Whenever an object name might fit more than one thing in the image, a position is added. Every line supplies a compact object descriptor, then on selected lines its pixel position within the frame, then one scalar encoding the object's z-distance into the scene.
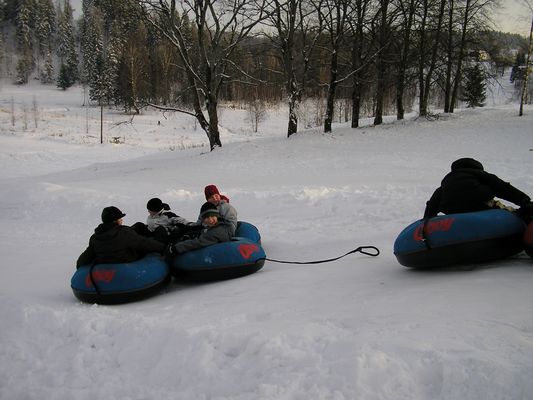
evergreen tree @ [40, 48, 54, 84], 74.04
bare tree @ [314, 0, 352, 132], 21.25
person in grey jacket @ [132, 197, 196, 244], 5.90
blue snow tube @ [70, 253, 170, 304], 4.72
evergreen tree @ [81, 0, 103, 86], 59.00
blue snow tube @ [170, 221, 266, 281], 5.22
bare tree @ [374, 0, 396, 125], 22.25
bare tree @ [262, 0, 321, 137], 20.50
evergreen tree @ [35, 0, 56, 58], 79.00
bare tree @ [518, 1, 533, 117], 22.53
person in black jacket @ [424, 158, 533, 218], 4.39
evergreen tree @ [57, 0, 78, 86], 72.69
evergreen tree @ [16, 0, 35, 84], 72.31
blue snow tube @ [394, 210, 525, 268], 4.05
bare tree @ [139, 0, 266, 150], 18.30
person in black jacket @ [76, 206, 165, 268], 4.81
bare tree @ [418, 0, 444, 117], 23.52
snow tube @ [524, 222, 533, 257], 3.89
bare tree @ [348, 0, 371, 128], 21.98
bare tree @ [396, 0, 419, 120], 23.03
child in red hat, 5.78
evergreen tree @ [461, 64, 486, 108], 39.31
